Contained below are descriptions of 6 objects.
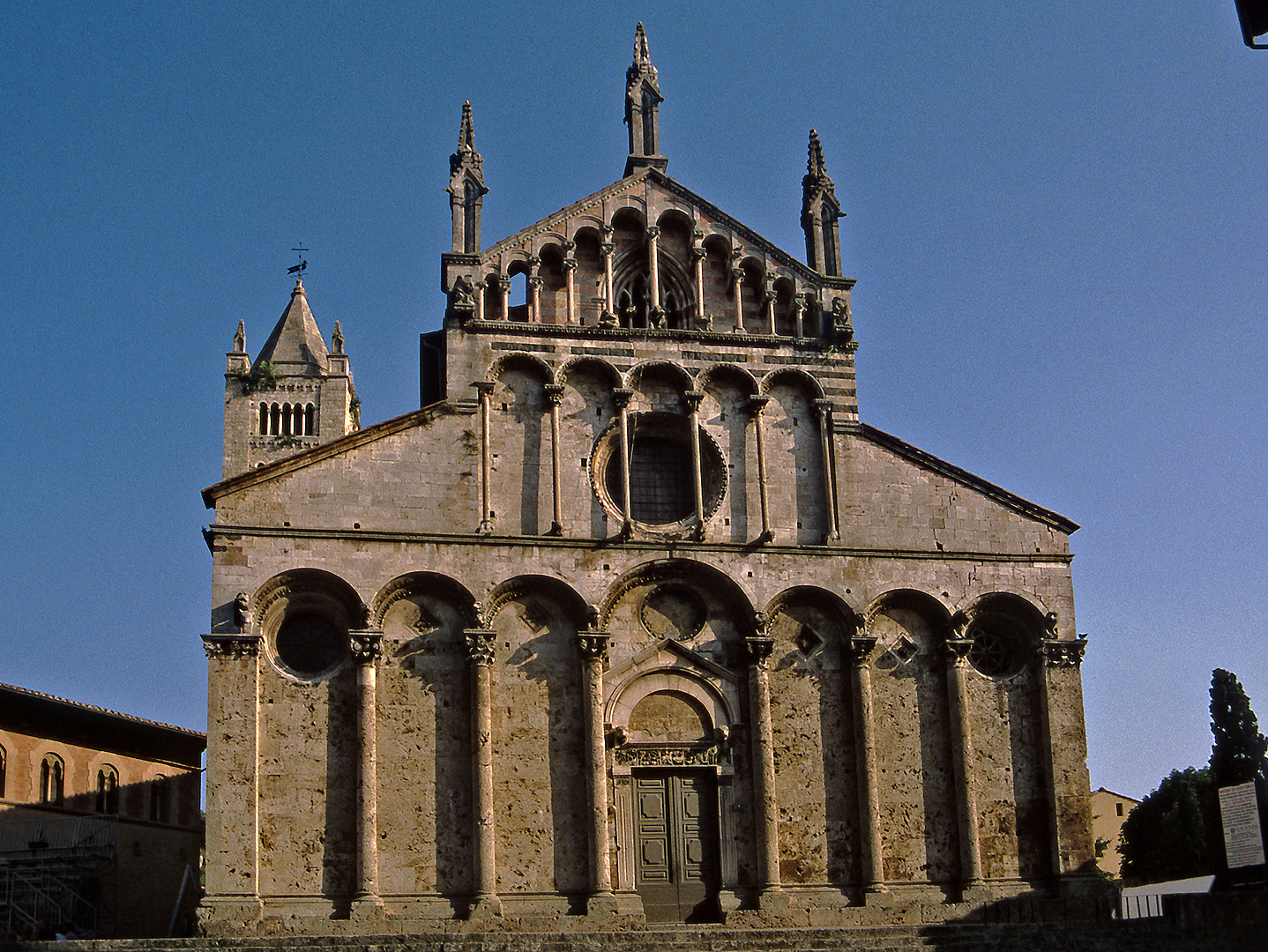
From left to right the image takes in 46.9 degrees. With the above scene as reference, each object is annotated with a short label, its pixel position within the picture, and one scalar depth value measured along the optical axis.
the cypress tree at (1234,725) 39.59
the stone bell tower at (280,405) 64.75
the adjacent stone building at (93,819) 28.06
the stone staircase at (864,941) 20.33
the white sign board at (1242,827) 21.28
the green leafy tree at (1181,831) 49.69
